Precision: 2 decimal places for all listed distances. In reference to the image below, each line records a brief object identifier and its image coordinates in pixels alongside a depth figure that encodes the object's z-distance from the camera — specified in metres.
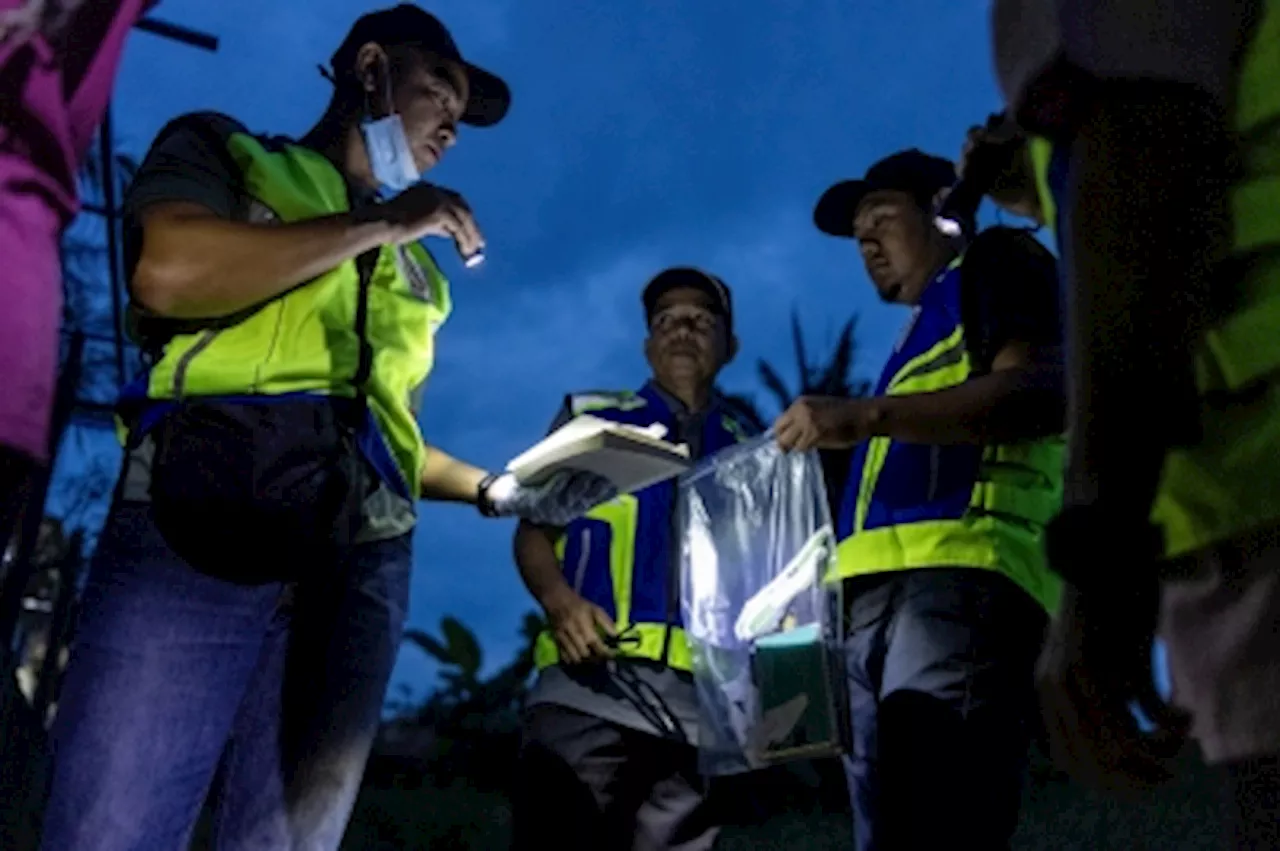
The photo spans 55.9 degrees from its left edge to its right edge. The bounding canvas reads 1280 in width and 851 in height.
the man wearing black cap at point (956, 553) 2.19
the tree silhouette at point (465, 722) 10.36
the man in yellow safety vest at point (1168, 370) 0.89
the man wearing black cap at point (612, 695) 3.04
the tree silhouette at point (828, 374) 13.15
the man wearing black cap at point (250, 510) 1.74
